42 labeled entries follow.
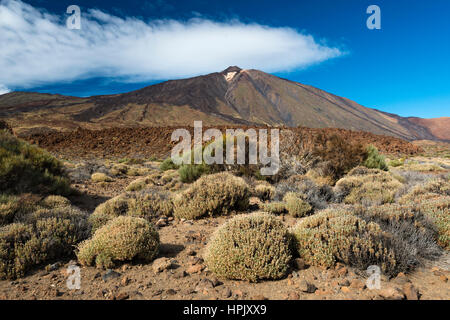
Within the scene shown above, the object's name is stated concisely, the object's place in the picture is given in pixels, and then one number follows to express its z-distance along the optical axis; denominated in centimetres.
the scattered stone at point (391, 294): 273
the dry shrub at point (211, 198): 588
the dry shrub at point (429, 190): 616
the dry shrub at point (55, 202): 613
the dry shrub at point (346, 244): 335
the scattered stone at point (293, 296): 283
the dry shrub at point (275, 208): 609
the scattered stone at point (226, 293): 292
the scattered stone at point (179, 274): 336
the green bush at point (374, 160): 1133
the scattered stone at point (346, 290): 293
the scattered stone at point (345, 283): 305
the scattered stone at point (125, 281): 323
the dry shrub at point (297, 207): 585
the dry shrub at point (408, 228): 355
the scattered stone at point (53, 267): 356
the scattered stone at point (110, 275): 336
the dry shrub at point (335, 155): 1025
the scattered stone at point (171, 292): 299
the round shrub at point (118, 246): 368
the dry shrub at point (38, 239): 346
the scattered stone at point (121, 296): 291
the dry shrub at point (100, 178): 1091
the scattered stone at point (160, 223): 559
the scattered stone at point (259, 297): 281
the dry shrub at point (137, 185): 945
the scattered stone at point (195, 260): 371
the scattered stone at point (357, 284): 298
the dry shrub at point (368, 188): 669
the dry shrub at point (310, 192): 650
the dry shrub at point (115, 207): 600
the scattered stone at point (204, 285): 305
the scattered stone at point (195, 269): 349
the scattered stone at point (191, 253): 404
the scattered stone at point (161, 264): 352
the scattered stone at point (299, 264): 346
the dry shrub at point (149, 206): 607
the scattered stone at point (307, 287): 294
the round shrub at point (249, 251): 322
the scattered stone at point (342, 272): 324
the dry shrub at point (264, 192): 757
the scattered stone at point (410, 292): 278
